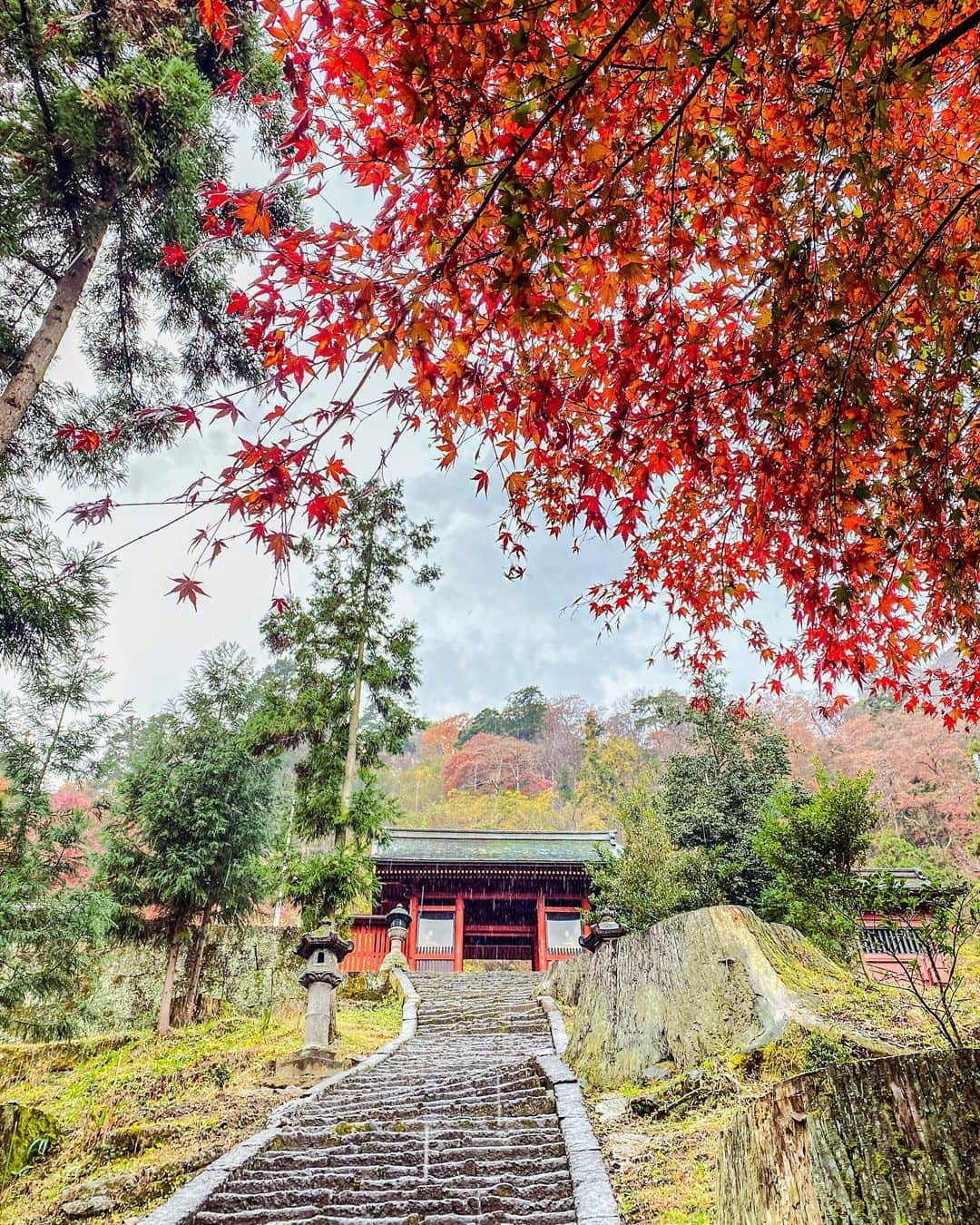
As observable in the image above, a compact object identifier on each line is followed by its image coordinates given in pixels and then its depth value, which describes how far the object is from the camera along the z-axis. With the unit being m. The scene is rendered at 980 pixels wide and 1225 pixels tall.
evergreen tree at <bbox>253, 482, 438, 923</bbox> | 13.41
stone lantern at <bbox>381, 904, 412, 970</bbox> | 16.17
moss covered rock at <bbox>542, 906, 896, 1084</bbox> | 4.92
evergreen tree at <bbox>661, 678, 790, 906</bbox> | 13.00
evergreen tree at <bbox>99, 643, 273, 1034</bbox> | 12.98
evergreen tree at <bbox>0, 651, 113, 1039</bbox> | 9.86
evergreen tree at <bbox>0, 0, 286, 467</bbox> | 6.49
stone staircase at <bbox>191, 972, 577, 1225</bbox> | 3.98
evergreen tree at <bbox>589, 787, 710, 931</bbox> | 11.44
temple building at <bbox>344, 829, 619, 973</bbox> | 17.77
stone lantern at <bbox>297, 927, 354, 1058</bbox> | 8.14
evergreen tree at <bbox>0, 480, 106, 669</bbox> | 7.04
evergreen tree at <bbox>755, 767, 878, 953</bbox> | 8.80
